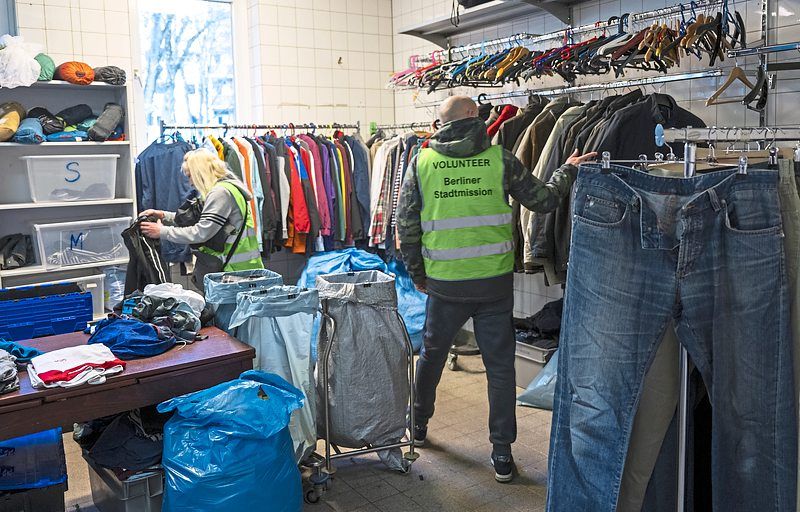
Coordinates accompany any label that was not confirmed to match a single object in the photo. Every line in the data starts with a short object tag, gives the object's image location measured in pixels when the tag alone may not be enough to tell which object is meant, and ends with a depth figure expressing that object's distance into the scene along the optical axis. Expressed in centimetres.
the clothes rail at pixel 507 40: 453
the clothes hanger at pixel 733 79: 334
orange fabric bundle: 452
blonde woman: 381
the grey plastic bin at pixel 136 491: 261
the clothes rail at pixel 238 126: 532
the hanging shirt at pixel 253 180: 514
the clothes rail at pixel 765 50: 316
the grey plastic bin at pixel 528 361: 425
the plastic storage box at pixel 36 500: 266
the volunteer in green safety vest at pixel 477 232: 326
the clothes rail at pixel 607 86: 368
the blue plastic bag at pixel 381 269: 516
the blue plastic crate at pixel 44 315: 303
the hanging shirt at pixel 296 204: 530
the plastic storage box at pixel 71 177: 450
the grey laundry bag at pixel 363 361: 312
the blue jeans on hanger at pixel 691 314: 177
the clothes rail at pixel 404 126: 567
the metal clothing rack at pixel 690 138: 192
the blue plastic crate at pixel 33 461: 269
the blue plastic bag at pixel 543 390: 407
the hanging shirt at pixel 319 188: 540
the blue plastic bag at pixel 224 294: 311
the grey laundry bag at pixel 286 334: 298
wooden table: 232
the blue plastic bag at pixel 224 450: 251
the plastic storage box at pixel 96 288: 463
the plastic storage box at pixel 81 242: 461
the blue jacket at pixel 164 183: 500
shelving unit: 464
